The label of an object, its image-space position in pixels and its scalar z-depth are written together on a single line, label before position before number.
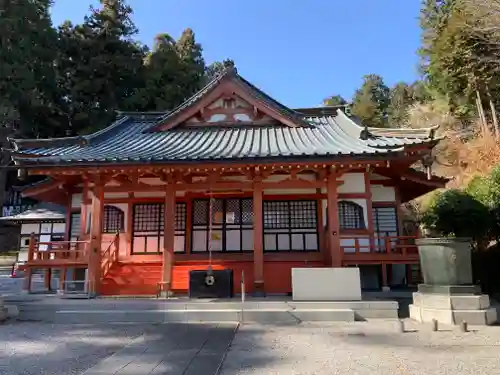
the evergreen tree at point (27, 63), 28.56
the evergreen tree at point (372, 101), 40.13
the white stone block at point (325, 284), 8.48
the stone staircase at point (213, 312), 7.81
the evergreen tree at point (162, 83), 34.50
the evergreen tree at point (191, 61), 36.41
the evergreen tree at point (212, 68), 54.61
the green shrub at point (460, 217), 9.04
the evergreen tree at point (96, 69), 35.19
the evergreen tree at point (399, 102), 38.61
